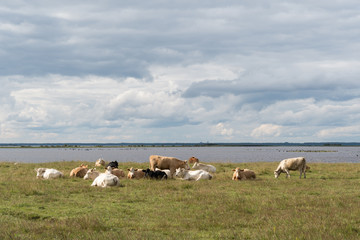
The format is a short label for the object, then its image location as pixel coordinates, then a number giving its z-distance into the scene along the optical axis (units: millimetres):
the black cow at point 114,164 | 30238
